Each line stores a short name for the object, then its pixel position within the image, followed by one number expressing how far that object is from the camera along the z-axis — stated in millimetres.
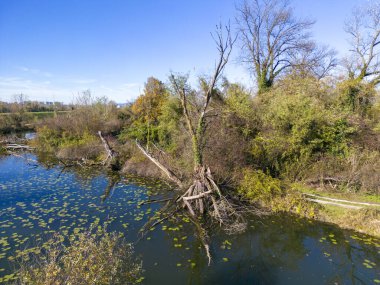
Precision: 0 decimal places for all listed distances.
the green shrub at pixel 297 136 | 12711
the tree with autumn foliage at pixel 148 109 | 21859
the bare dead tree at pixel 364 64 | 20531
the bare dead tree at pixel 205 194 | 10258
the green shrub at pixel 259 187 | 11367
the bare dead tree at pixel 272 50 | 24156
